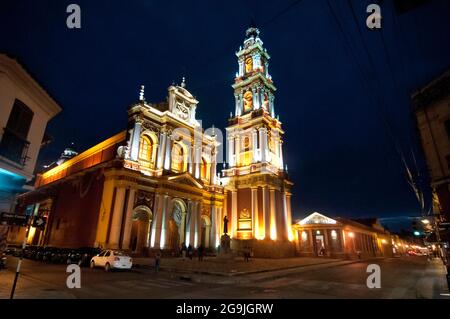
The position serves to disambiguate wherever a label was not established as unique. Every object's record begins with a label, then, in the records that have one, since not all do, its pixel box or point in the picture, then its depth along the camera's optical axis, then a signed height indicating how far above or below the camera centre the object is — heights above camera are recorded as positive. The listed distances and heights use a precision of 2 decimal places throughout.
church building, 24.28 +6.51
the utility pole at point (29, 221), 7.85 +0.70
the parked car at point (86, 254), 17.27 -0.55
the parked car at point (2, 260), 11.98 -0.69
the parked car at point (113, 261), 14.69 -0.78
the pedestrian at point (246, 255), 22.92 -0.52
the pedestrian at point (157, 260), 14.60 -0.68
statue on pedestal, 24.18 +0.29
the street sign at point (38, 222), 7.49 +0.62
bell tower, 32.22 +11.46
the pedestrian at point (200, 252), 21.61 -0.36
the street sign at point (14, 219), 7.92 +0.73
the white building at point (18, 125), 10.03 +4.79
